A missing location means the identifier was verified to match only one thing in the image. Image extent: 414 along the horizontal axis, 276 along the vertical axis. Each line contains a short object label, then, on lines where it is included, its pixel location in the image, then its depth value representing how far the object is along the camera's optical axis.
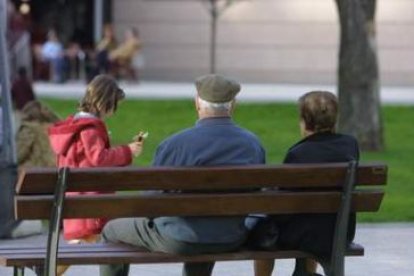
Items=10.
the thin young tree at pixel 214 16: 40.12
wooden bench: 6.77
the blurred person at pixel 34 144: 13.17
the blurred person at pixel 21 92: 19.22
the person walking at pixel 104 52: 36.97
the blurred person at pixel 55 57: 38.00
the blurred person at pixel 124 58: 37.66
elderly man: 6.98
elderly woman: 7.21
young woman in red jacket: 7.88
